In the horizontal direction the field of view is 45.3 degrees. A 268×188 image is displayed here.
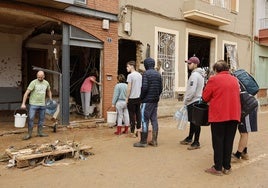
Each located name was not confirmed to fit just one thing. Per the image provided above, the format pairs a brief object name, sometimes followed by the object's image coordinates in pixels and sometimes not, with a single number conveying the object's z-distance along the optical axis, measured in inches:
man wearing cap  264.4
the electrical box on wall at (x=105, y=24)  401.4
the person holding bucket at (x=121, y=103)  330.6
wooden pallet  217.1
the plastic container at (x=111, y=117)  365.1
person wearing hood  268.1
